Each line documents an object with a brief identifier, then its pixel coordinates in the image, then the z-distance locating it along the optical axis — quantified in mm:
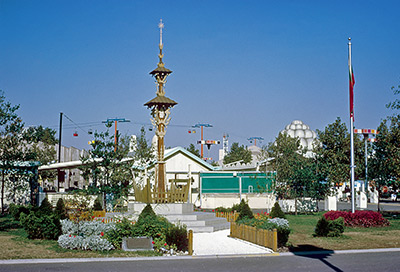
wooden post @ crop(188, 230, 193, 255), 16906
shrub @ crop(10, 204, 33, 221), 29136
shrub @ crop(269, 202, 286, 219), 24844
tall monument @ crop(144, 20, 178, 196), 26859
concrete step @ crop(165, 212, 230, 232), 24422
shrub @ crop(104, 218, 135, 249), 17609
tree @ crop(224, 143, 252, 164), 82688
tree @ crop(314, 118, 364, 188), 40969
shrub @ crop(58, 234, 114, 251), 17344
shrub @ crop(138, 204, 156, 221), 23125
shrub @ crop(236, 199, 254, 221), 25938
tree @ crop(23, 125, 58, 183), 56303
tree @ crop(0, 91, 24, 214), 25641
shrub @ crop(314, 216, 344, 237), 21141
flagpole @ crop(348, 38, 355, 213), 26188
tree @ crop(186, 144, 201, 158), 83550
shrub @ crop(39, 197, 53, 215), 27156
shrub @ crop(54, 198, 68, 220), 26231
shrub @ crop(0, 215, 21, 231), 25823
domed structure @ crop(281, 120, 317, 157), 86438
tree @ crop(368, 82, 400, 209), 32159
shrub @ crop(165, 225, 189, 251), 17406
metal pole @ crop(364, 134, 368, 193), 39850
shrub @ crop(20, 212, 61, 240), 20406
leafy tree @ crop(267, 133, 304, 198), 37250
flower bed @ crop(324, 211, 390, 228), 25775
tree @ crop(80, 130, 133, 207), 34688
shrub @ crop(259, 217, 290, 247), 18094
